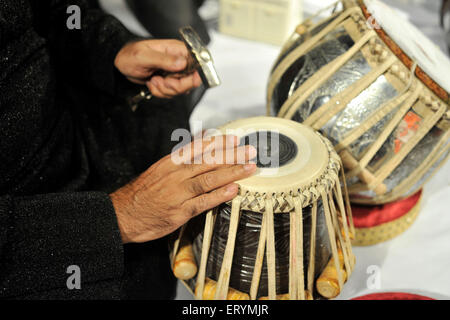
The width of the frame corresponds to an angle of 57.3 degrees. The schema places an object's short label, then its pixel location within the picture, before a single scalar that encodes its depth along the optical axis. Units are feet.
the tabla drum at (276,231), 2.23
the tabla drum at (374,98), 2.75
